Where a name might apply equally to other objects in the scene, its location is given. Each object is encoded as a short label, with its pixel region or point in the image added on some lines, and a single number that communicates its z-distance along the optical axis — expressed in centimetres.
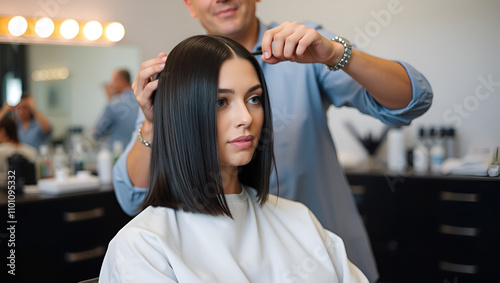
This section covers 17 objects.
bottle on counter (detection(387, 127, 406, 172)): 296
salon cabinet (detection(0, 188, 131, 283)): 218
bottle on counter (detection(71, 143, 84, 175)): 290
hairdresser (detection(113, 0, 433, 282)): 112
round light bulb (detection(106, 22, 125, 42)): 294
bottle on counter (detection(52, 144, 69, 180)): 277
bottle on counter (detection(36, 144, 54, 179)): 272
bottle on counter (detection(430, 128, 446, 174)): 281
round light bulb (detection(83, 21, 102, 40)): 286
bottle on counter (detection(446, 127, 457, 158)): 281
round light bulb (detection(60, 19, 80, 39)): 277
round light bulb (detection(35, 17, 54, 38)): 267
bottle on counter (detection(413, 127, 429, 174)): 290
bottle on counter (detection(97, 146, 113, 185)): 281
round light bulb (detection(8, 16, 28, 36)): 252
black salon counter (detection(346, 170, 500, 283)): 250
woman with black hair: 106
